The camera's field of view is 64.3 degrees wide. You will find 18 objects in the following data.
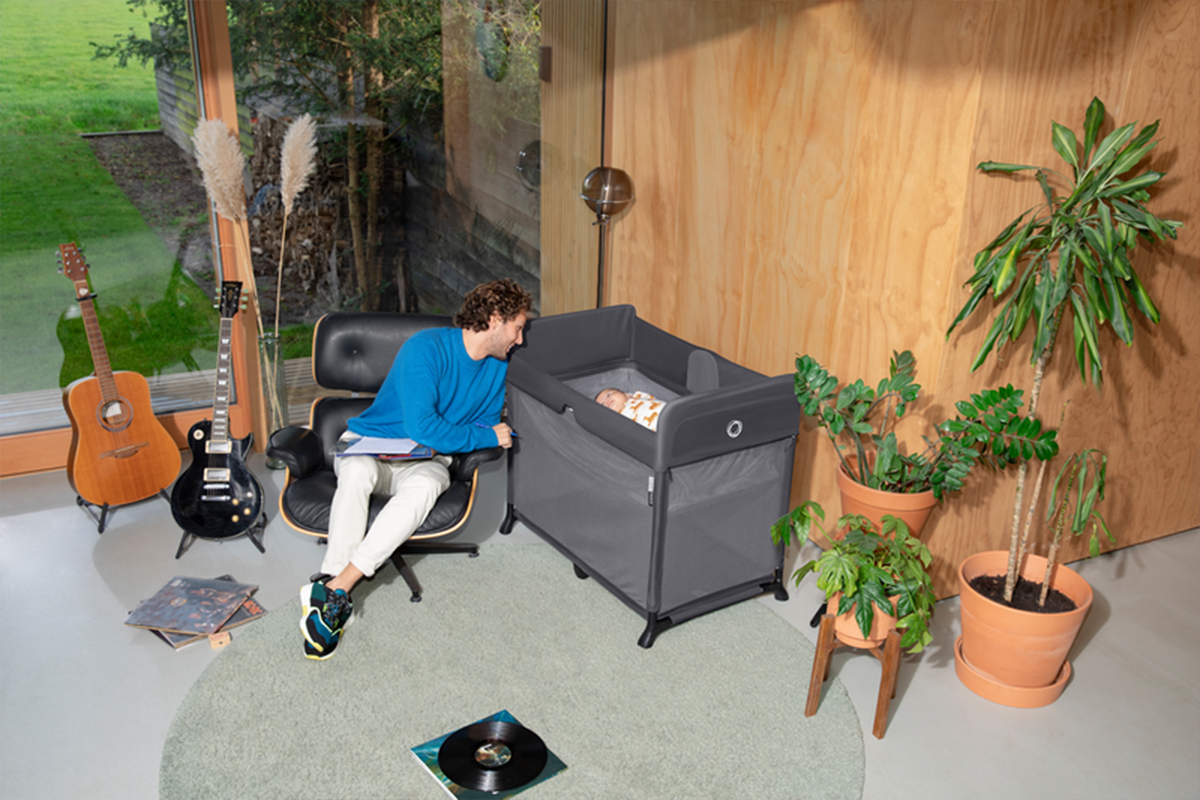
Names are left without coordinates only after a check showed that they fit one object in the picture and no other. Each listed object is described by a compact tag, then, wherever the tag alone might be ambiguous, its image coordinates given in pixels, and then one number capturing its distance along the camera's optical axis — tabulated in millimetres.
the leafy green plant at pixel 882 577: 2545
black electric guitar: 3549
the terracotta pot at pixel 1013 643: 2762
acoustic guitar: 3658
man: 3121
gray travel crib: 2928
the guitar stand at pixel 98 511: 3699
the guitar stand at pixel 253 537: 3569
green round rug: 2545
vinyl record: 2523
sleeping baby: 3393
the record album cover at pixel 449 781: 2480
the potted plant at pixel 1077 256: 2514
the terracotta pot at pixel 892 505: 2906
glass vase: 4223
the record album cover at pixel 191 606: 3080
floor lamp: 4234
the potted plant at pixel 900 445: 2730
